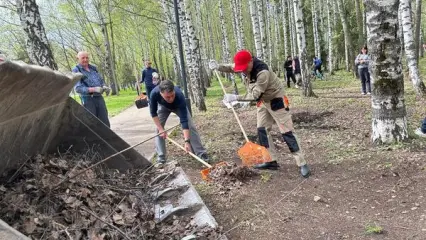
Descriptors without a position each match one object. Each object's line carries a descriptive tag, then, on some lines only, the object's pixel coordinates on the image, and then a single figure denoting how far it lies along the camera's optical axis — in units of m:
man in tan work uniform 5.09
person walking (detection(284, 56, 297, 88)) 18.21
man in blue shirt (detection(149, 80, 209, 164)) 5.39
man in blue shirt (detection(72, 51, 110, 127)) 6.07
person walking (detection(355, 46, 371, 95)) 11.89
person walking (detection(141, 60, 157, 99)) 12.12
